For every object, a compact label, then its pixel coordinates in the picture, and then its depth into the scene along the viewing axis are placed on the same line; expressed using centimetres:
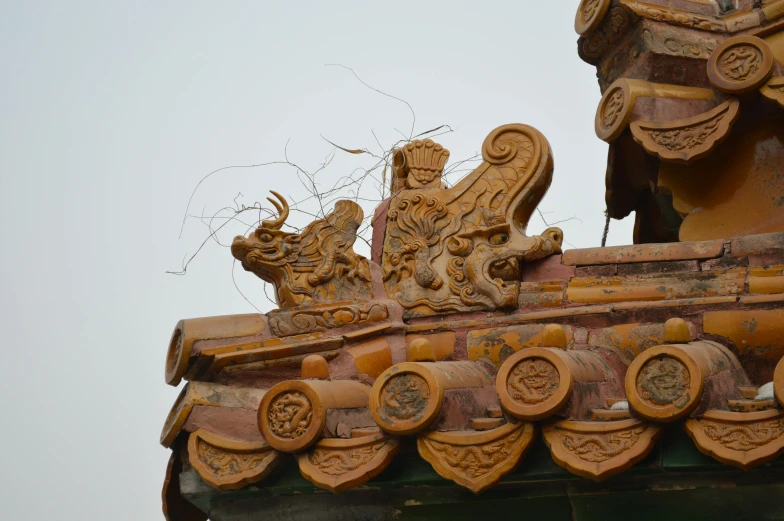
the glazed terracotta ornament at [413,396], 938
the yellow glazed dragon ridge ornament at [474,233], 1149
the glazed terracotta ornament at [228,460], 1010
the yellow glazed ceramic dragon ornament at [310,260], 1176
